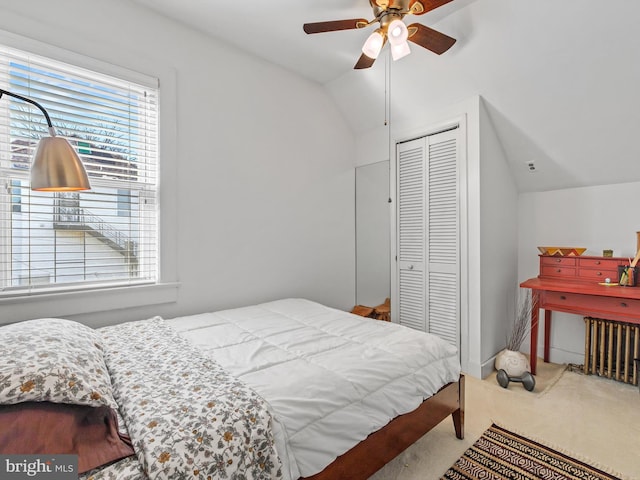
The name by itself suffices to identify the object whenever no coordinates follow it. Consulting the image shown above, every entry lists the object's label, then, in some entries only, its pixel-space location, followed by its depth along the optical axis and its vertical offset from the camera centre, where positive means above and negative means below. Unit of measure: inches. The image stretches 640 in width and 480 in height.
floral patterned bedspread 34.0 -21.5
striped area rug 62.9 -45.3
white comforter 45.5 -22.1
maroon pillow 31.6 -20.1
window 72.4 +12.7
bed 36.4 -21.9
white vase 99.3 -38.4
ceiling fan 71.2 +48.1
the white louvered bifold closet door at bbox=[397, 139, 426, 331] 121.9 +1.5
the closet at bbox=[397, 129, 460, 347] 112.0 +1.1
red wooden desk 89.0 -17.9
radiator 99.0 -34.8
